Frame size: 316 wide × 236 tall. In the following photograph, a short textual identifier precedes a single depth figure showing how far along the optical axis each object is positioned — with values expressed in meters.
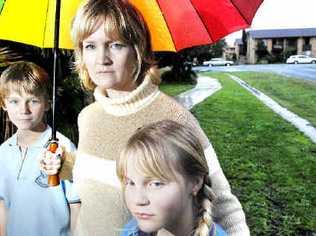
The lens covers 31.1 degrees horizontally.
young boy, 1.73
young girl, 1.08
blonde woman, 1.27
